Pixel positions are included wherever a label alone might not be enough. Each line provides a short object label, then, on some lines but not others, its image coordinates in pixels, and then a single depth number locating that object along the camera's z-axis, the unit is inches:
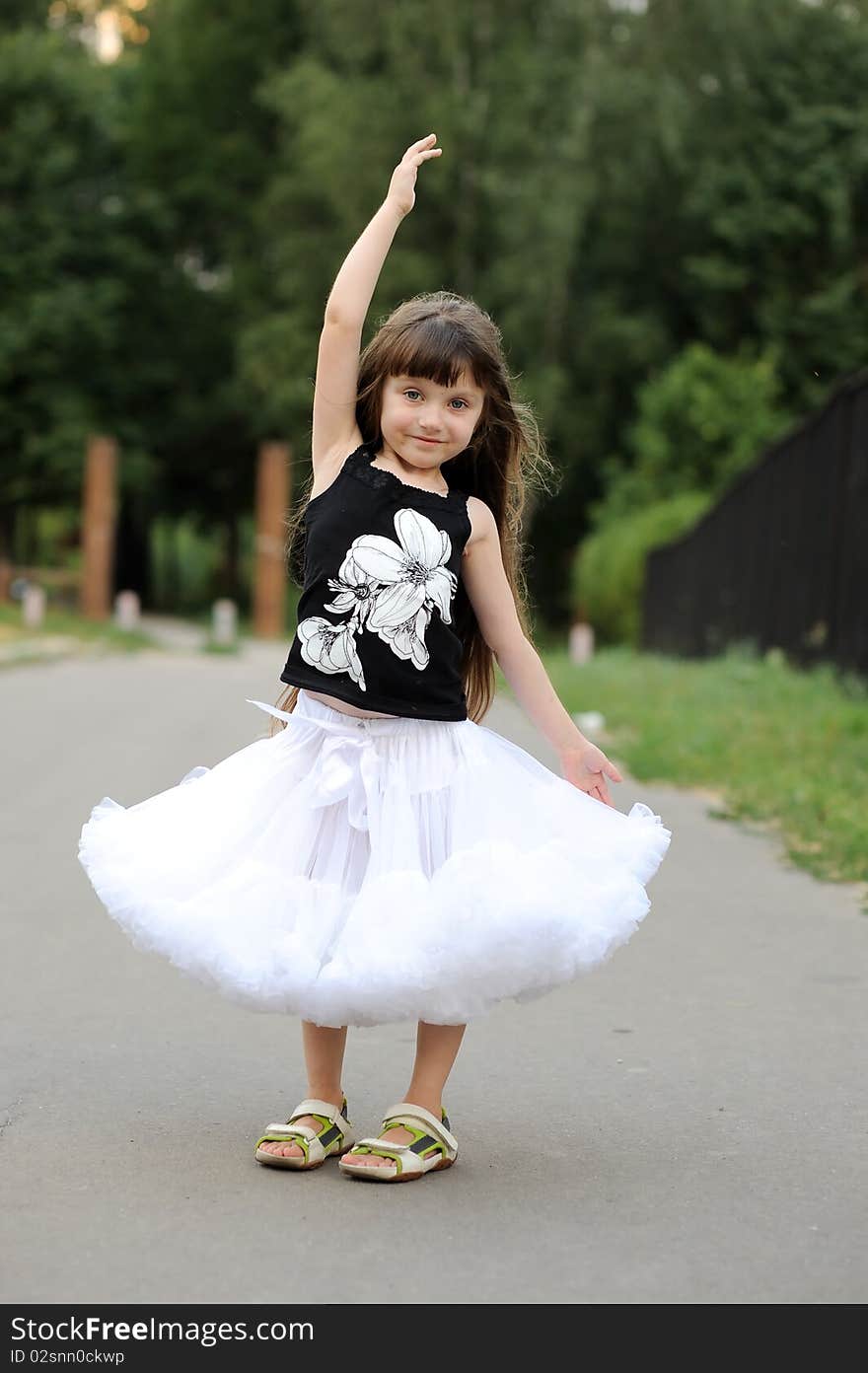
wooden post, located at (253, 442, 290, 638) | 1395.2
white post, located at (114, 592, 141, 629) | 1320.1
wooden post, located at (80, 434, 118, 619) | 1387.8
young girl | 149.1
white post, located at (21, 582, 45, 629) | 1205.7
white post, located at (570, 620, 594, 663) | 1173.1
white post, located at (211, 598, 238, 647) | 1250.6
